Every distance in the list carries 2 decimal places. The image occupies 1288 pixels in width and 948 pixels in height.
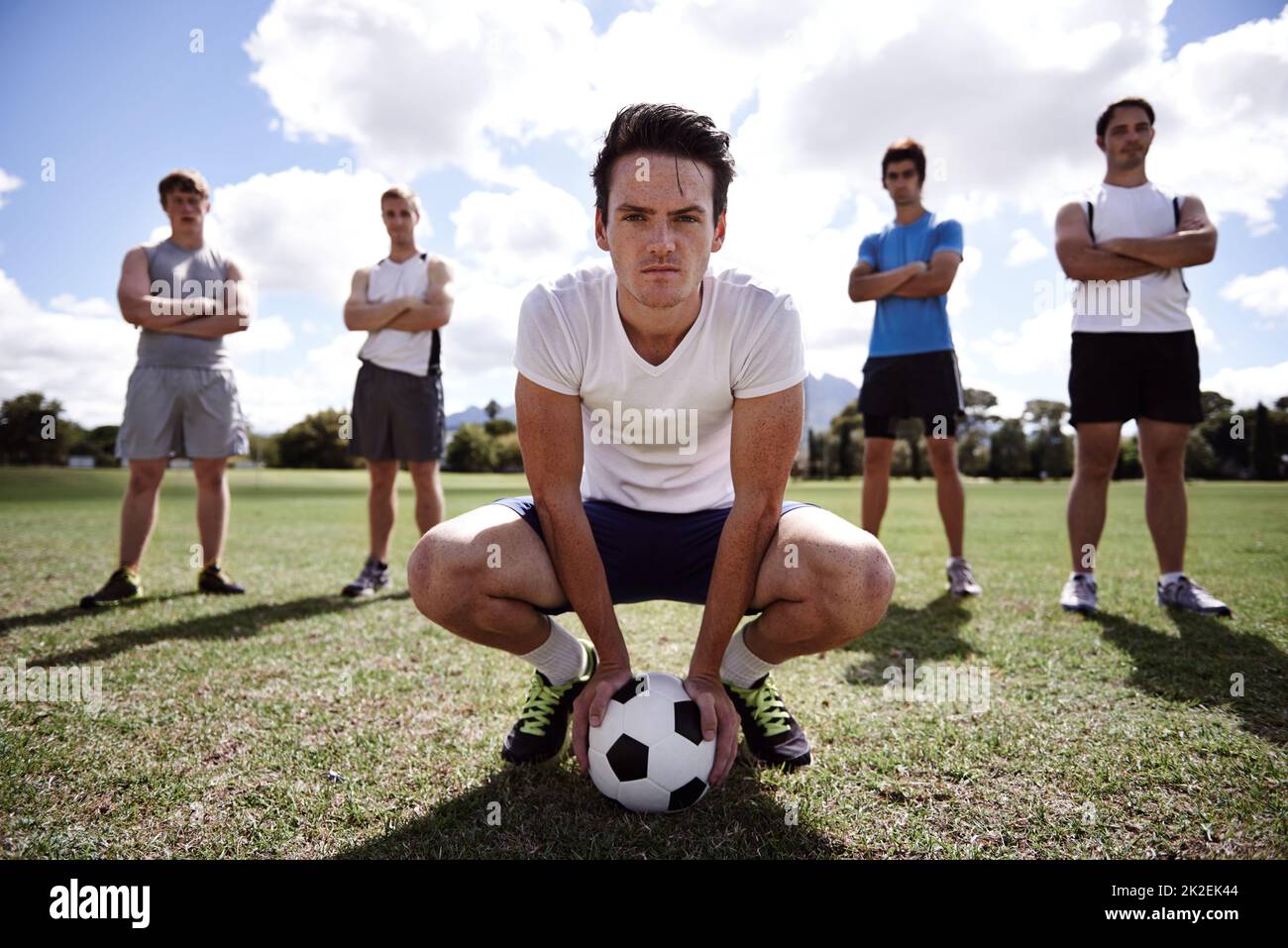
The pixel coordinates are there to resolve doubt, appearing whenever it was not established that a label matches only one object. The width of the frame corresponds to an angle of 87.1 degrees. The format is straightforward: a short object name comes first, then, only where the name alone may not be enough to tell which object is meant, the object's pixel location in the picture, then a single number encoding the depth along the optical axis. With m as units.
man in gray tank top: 5.33
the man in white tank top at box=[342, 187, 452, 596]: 5.76
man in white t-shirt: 2.47
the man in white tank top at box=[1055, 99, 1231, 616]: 4.71
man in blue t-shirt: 5.45
